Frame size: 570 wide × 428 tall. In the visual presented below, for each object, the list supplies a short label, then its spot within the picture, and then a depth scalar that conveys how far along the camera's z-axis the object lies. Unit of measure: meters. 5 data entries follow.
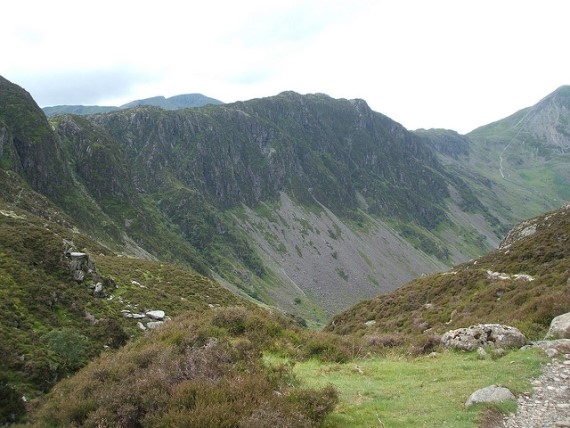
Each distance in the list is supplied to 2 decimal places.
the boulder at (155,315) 29.91
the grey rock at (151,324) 27.42
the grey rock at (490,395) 10.99
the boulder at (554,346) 14.32
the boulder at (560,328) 16.27
